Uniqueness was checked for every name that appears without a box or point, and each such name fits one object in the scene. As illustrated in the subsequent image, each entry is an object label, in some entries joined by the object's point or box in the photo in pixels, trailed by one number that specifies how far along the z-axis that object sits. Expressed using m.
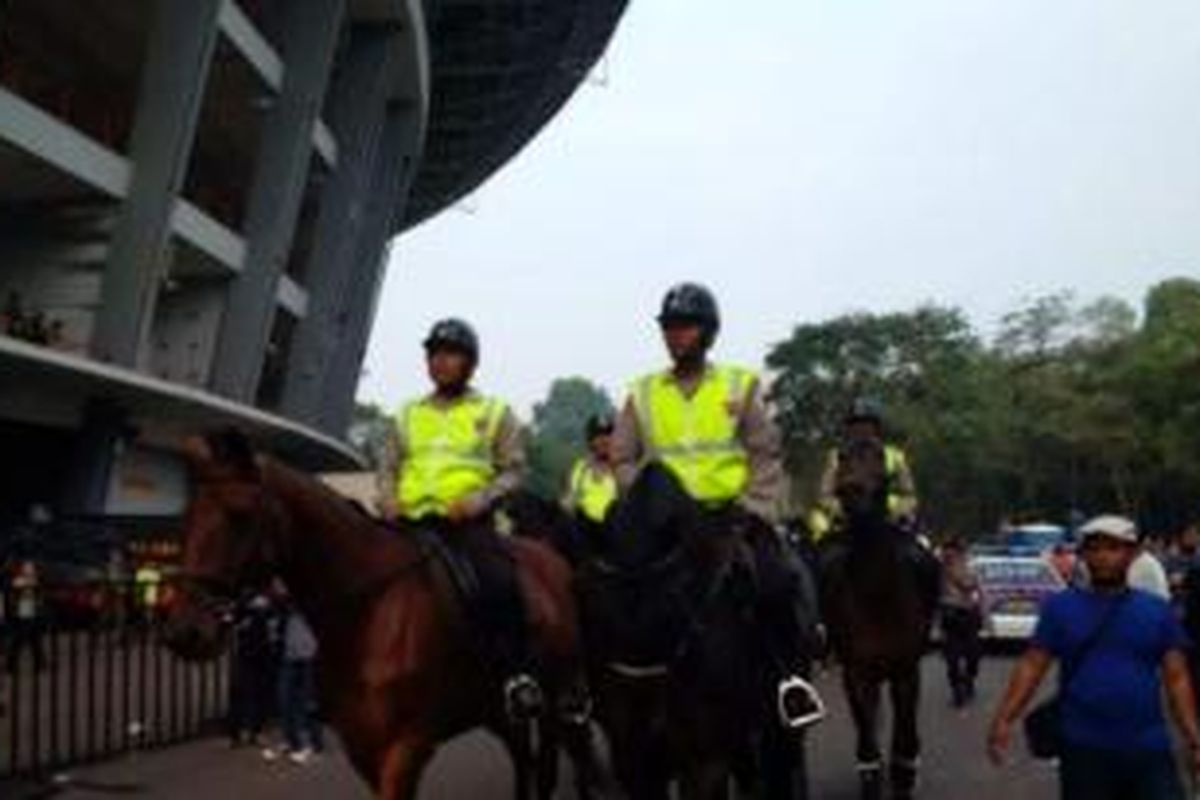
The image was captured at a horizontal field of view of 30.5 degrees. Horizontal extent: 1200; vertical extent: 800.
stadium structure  36.09
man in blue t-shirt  8.54
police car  36.91
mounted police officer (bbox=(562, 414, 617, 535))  15.25
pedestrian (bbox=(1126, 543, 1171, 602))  13.59
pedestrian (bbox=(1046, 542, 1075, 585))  27.07
